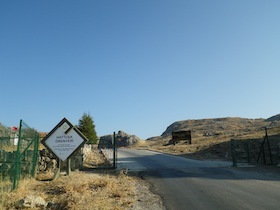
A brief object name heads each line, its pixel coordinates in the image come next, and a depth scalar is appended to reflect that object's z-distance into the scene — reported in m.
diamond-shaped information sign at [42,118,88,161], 13.84
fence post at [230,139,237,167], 19.27
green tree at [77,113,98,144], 47.12
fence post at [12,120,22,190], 9.93
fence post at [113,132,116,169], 17.70
